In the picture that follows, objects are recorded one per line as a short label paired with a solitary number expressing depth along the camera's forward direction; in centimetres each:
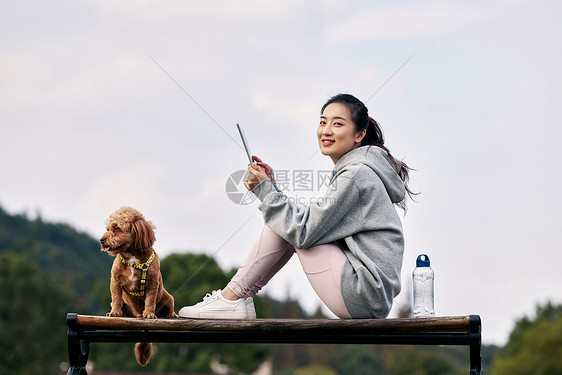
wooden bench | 623
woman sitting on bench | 655
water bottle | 681
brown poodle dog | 646
